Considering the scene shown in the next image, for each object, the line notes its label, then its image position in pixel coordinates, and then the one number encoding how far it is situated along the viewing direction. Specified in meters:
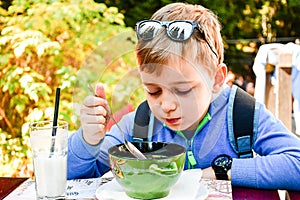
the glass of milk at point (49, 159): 1.13
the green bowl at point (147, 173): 1.08
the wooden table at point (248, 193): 1.21
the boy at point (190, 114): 1.25
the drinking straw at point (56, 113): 1.16
